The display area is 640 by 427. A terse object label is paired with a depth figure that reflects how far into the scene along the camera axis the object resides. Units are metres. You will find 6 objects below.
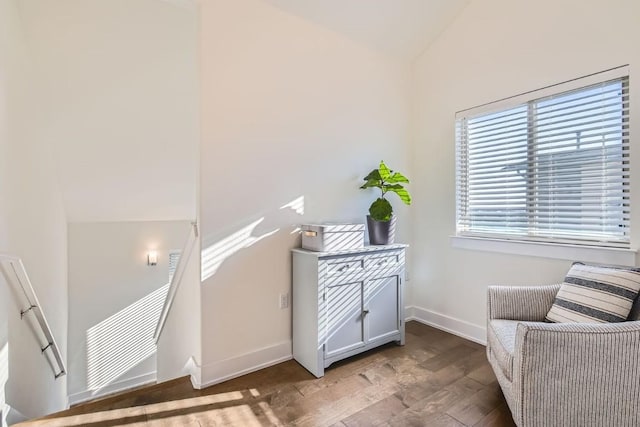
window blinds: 2.05
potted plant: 2.59
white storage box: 2.23
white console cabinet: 2.18
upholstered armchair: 1.37
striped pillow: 1.63
